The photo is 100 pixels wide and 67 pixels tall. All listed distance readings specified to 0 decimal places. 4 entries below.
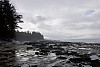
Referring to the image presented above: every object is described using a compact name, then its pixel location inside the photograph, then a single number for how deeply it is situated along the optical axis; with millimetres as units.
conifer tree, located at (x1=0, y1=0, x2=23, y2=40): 33919
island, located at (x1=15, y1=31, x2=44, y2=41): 115638
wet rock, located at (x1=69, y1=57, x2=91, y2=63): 7666
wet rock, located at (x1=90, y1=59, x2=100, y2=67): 6318
